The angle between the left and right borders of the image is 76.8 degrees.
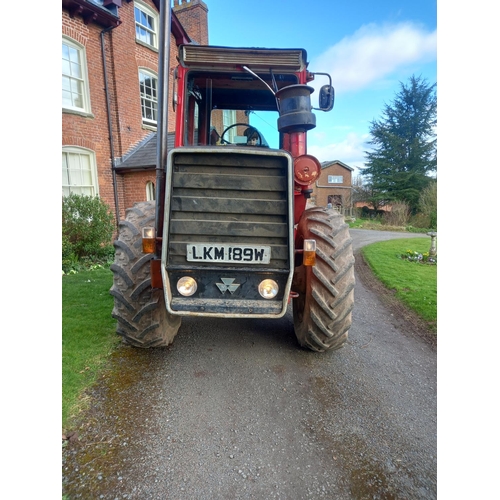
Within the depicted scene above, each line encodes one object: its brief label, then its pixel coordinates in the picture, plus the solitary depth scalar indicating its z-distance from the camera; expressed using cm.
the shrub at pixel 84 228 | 715
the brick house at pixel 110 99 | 823
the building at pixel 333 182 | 3262
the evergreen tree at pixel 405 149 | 2328
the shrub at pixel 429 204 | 1712
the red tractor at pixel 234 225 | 229
